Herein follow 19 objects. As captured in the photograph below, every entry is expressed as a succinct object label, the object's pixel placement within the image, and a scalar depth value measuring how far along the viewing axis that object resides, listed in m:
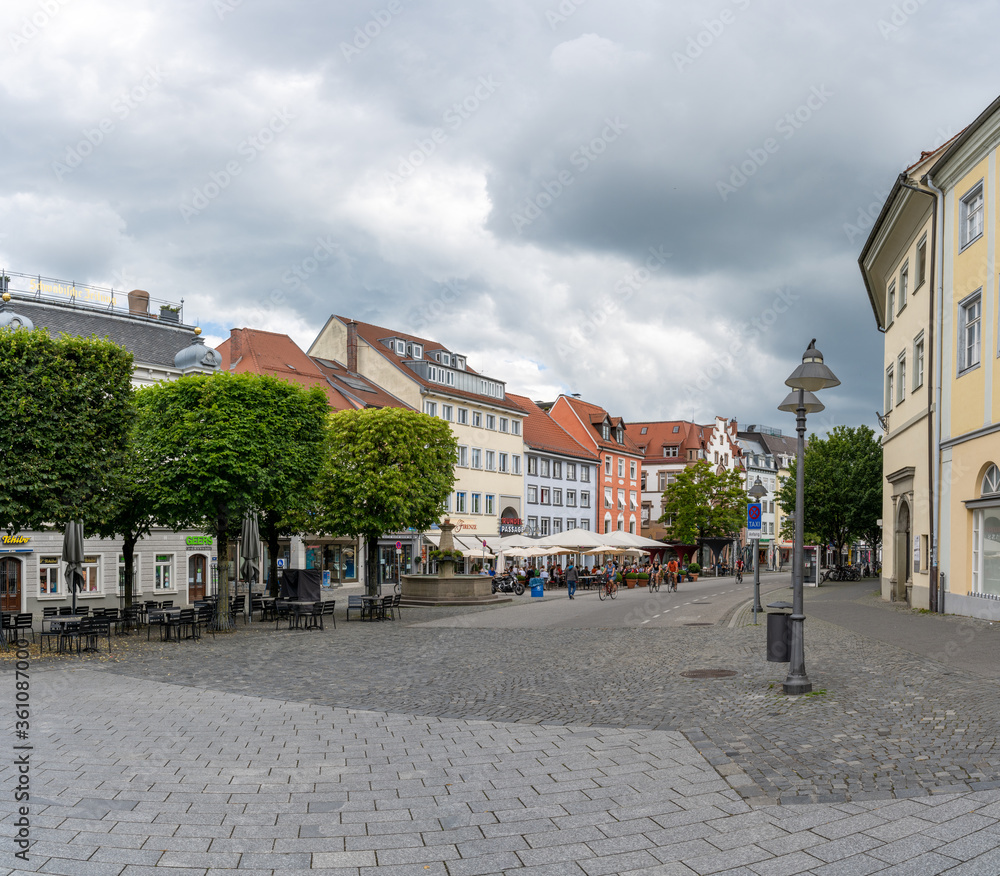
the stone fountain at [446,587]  35.12
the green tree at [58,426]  18.94
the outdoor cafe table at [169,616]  21.19
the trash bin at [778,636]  12.16
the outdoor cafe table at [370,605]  27.06
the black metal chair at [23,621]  20.76
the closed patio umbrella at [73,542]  19.73
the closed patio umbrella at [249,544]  23.50
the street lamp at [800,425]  11.61
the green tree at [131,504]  21.00
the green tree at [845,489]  63.75
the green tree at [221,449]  23.11
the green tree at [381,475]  30.44
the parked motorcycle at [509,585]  44.59
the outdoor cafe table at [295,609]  24.14
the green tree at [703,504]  76.12
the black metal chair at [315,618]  24.47
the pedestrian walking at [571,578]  40.81
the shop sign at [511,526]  66.12
